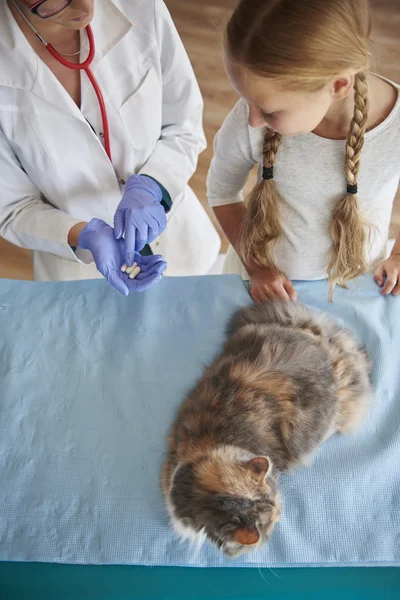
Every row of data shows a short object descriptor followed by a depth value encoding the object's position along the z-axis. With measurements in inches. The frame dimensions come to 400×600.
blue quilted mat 36.0
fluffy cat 36.2
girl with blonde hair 31.7
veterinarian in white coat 45.4
